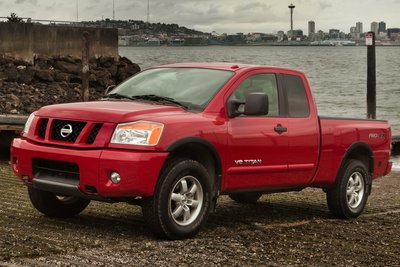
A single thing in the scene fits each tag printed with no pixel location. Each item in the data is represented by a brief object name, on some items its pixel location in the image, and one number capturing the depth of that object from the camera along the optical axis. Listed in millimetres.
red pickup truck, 7328
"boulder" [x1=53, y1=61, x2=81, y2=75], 40688
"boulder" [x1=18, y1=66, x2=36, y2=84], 36594
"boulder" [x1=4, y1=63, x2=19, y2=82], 36031
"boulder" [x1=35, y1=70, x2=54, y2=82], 37562
